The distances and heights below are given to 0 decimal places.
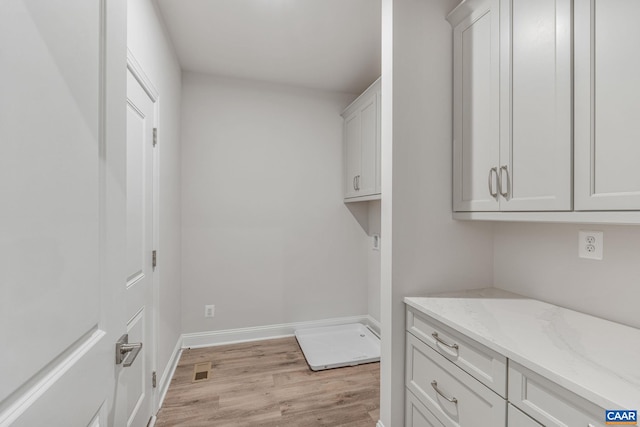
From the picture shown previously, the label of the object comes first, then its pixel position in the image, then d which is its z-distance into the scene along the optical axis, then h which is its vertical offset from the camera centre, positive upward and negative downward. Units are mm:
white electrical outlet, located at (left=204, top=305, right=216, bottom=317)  2738 -953
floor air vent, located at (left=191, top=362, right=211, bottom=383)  2209 -1297
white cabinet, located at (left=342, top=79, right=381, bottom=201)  2410 +632
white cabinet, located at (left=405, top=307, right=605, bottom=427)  810 -637
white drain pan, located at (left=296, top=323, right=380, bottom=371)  2398 -1256
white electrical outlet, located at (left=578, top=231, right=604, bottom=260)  1188 -137
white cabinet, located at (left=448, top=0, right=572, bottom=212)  1078 +479
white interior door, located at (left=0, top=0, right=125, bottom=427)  432 -4
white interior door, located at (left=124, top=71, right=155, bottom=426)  1409 -179
